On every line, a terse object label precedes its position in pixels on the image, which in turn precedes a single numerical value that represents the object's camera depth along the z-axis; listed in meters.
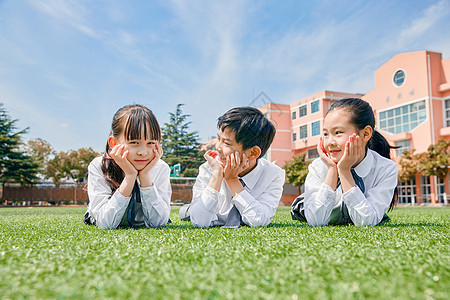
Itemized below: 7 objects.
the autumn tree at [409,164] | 22.36
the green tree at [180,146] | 36.94
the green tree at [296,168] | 27.68
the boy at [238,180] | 2.91
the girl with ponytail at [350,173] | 2.73
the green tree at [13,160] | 25.66
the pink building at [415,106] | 23.47
